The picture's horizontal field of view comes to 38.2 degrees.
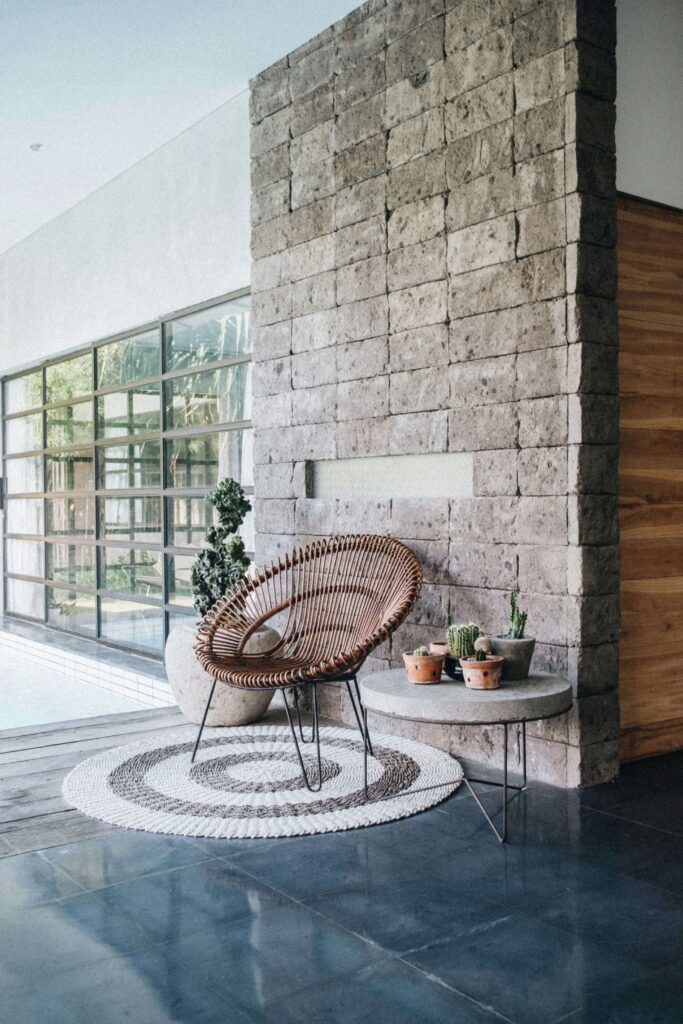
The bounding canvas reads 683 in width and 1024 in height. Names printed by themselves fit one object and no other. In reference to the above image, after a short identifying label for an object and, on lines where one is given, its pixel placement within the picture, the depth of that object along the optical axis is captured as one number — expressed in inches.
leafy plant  183.9
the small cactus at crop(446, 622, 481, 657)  124.4
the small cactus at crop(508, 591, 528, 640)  128.3
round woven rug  122.0
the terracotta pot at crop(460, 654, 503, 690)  119.6
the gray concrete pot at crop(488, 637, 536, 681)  125.6
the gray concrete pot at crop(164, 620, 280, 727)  171.0
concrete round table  114.7
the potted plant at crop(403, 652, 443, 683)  125.2
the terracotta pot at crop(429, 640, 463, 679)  127.1
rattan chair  147.7
